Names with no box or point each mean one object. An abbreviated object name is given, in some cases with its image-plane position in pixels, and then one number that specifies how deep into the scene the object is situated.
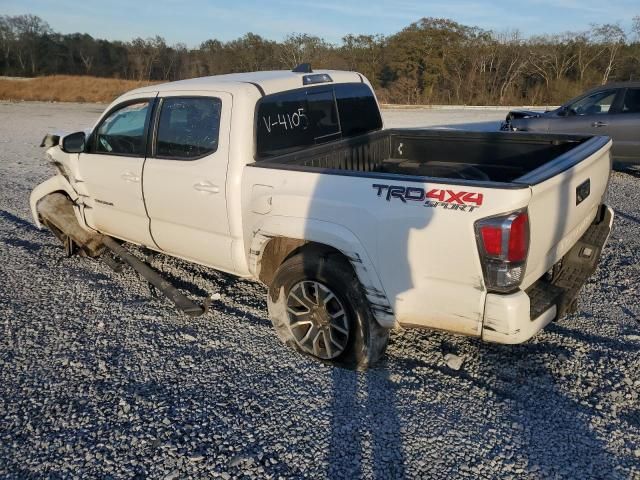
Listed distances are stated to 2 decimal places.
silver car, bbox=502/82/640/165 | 9.34
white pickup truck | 2.80
